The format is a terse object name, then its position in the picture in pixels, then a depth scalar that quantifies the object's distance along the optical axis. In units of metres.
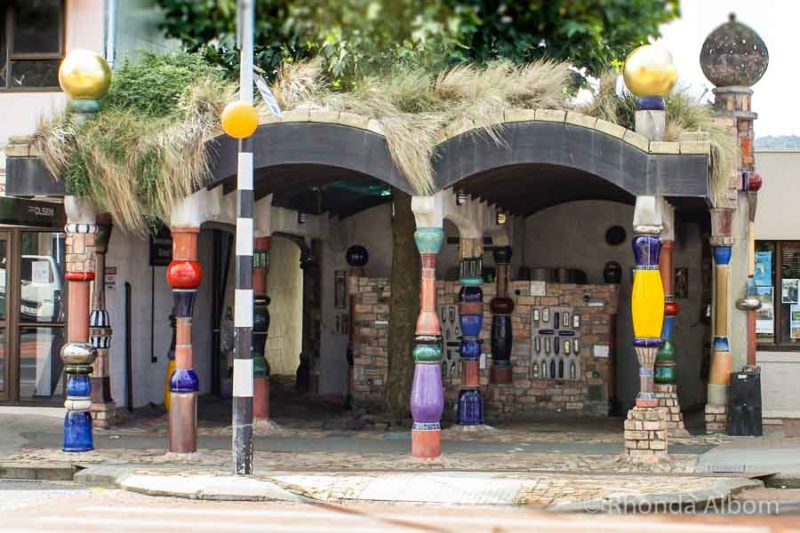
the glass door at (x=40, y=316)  16.95
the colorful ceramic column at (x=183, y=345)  13.80
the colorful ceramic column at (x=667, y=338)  15.34
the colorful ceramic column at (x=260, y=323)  15.98
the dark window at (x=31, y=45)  16.91
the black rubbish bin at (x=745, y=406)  15.54
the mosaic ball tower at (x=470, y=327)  15.45
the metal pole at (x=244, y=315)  12.55
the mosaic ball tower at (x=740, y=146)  15.91
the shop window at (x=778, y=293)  18.05
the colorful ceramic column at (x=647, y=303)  13.14
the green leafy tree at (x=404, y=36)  10.21
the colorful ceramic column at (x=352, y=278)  18.91
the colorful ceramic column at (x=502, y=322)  18.02
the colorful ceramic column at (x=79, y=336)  13.91
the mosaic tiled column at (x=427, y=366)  13.45
